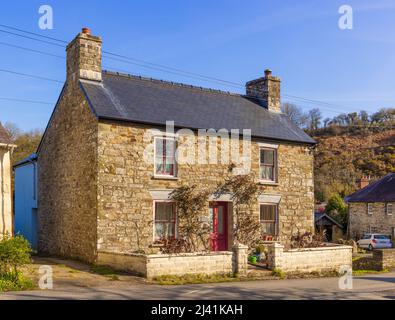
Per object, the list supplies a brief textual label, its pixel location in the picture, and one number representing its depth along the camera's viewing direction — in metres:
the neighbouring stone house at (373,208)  41.00
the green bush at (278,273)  16.96
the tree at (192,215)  18.86
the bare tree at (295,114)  85.09
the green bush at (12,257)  12.88
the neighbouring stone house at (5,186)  16.34
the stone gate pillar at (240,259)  16.41
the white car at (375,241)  38.34
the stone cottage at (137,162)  17.67
